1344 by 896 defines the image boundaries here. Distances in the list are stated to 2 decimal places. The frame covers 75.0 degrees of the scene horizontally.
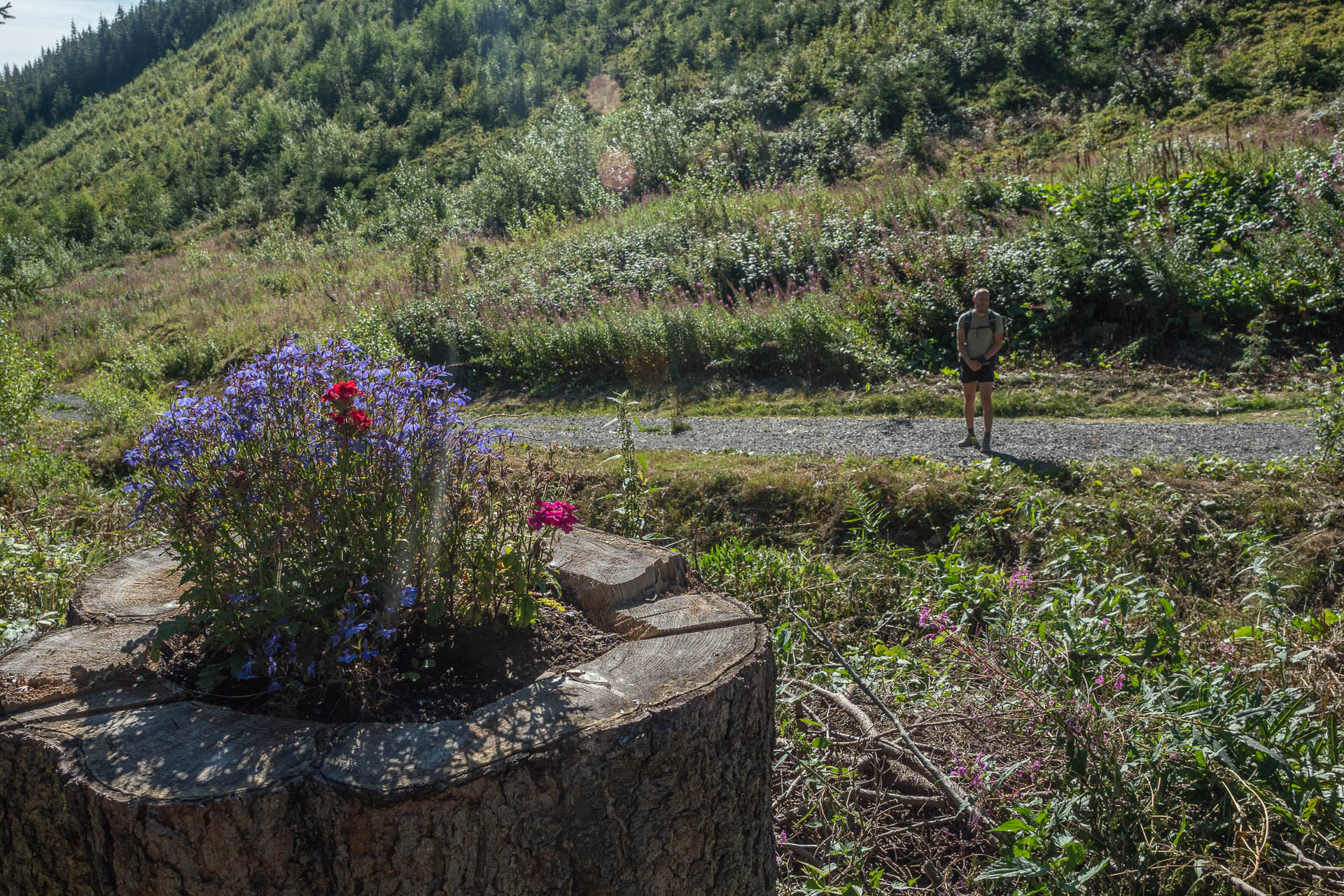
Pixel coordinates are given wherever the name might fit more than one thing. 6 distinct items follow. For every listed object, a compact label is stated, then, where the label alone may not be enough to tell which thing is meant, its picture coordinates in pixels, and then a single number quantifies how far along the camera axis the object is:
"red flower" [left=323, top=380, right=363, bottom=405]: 1.97
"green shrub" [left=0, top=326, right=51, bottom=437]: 6.86
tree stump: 1.63
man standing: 7.25
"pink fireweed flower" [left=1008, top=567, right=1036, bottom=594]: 3.99
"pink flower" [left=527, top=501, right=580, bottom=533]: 2.14
